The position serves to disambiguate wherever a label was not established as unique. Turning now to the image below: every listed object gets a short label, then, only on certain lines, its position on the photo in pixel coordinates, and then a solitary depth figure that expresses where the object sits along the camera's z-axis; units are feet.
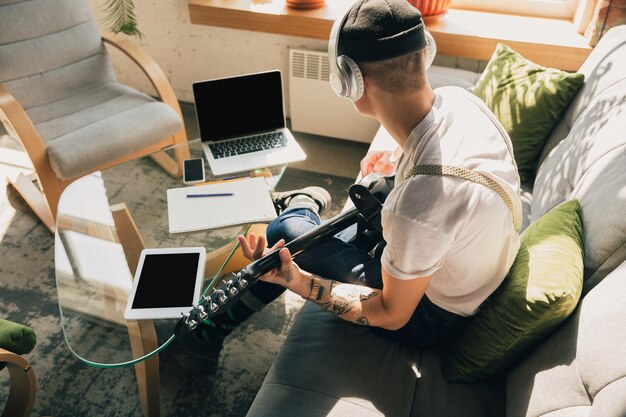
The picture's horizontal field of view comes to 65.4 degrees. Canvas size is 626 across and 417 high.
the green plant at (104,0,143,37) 8.63
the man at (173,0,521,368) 3.32
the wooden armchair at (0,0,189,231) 6.82
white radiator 8.63
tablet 4.35
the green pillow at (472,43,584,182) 5.70
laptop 5.95
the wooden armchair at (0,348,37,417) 4.43
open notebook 5.27
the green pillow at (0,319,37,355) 4.42
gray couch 3.15
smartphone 5.87
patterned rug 5.30
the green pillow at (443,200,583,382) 3.47
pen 5.57
